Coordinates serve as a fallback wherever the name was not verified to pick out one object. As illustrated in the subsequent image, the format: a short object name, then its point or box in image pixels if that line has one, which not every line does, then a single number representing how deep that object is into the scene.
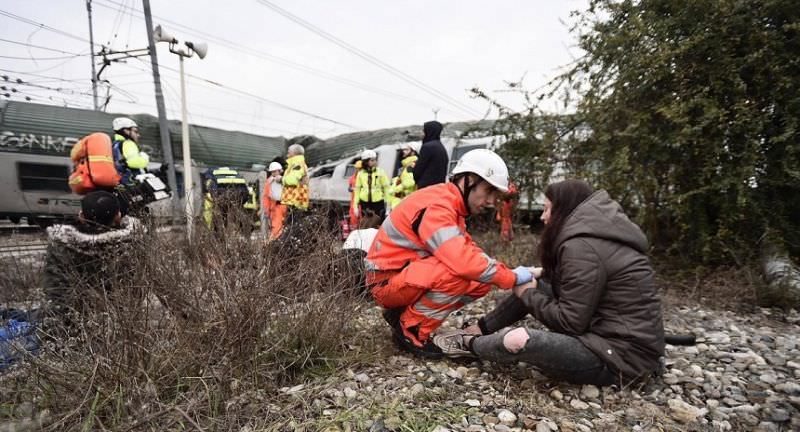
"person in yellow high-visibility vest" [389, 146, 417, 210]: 6.60
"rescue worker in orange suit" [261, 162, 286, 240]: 7.01
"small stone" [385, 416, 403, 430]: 1.75
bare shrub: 1.70
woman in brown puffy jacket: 2.02
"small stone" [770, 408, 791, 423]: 1.94
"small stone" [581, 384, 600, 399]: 2.14
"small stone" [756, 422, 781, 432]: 1.86
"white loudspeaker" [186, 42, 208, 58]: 8.09
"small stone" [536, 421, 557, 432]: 1.80
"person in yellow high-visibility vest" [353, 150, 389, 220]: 6.64
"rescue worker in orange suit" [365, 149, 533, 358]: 2.28
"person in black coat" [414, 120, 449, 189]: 5.21
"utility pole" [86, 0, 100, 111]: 16.95
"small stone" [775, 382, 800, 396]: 2.18
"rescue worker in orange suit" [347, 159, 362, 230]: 6.69
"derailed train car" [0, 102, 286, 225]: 9.67
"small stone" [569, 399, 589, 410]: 2.06
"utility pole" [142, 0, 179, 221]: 9.72
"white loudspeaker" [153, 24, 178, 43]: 7.69
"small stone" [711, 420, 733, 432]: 1.88
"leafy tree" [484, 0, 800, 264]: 3.79
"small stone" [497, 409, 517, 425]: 1.88
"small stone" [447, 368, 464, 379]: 2.33
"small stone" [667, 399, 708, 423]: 1.95
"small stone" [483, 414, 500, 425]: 1.87
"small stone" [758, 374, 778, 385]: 2.32
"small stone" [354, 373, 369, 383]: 2.21
